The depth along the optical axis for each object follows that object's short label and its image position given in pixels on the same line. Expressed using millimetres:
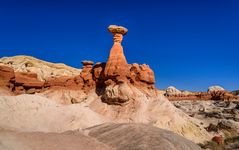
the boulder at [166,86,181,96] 44905
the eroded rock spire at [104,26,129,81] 12514
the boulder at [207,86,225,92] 48324
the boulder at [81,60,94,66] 14360
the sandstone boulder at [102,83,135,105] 12214
